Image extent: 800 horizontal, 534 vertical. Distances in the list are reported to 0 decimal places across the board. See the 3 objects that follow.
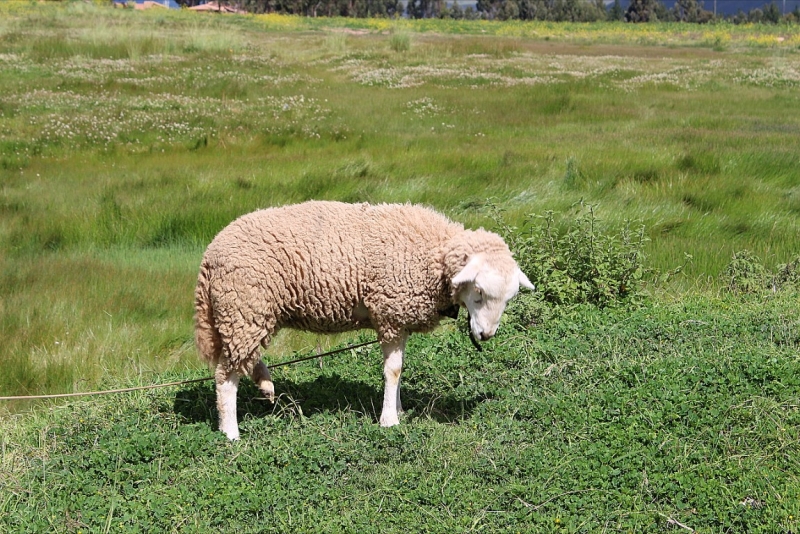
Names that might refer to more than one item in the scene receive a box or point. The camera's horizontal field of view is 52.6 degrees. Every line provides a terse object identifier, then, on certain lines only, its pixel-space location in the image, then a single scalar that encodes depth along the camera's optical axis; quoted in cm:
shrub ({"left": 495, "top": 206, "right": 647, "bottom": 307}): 893
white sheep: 607
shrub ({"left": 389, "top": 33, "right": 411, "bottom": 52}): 3975
